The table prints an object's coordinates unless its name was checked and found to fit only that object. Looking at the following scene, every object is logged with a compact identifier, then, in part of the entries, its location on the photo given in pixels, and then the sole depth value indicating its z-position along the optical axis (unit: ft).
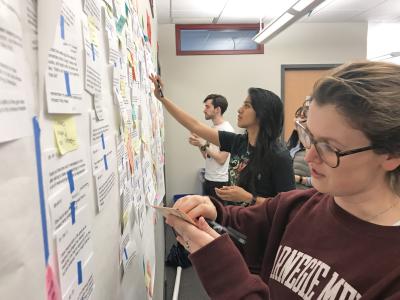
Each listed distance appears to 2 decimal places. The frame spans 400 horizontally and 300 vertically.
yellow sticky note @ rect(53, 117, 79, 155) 1.22
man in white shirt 9.56
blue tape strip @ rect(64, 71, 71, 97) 1.29
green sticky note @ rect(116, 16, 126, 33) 2.41
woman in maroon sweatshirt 1.91
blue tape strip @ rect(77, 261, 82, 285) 1.45
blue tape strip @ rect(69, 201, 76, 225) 1.35
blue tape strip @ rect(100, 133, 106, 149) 1.87
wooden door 13.70
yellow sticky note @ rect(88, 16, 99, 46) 1.67
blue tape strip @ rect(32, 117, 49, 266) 1.03
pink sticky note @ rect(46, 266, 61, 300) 1.11
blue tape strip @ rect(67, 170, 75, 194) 1.33
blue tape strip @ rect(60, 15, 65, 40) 1.26
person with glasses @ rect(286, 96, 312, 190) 7.87
